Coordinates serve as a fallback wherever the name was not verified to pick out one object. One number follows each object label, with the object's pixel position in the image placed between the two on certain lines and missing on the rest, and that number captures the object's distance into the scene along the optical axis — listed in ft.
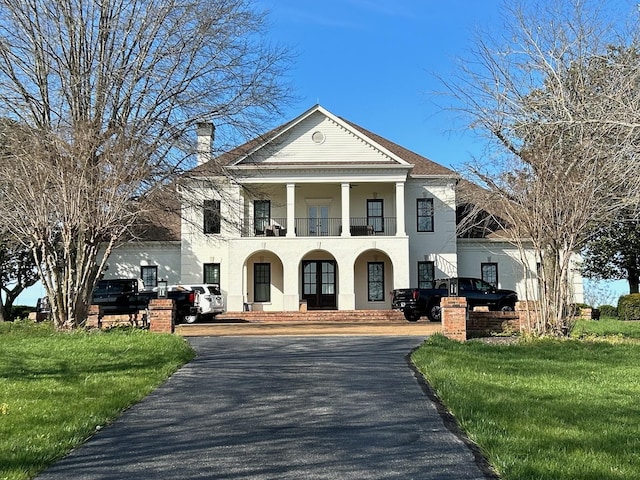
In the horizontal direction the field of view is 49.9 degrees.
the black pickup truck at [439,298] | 87.35
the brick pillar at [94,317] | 59.82
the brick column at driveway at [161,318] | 54.44
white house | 104.12
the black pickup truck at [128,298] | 82.69
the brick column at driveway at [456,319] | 52.65
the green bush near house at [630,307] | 89.30
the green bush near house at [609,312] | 98.12
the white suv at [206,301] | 85.76
